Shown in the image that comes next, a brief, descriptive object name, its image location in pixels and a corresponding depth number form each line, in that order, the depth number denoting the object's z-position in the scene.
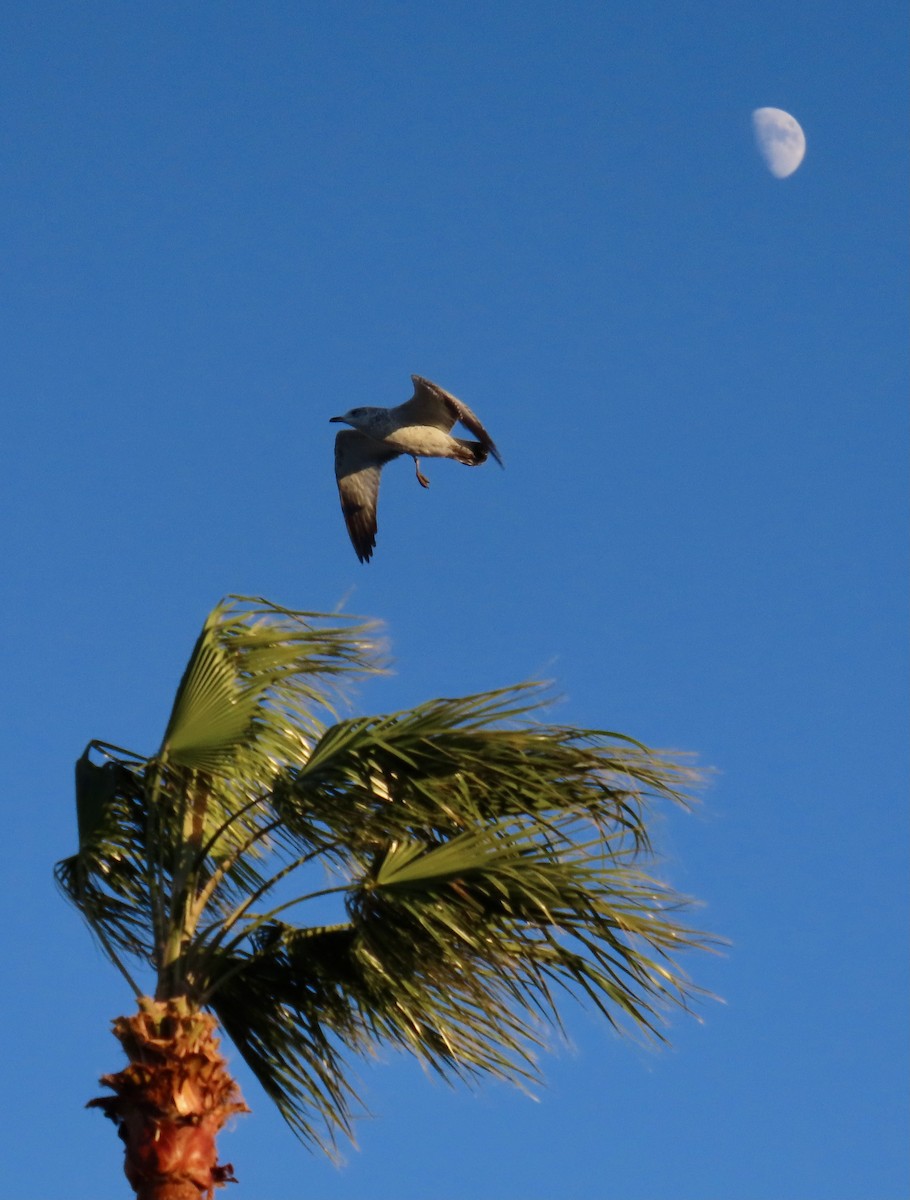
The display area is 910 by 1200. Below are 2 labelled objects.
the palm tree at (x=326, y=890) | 8.89
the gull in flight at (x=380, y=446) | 21.95
